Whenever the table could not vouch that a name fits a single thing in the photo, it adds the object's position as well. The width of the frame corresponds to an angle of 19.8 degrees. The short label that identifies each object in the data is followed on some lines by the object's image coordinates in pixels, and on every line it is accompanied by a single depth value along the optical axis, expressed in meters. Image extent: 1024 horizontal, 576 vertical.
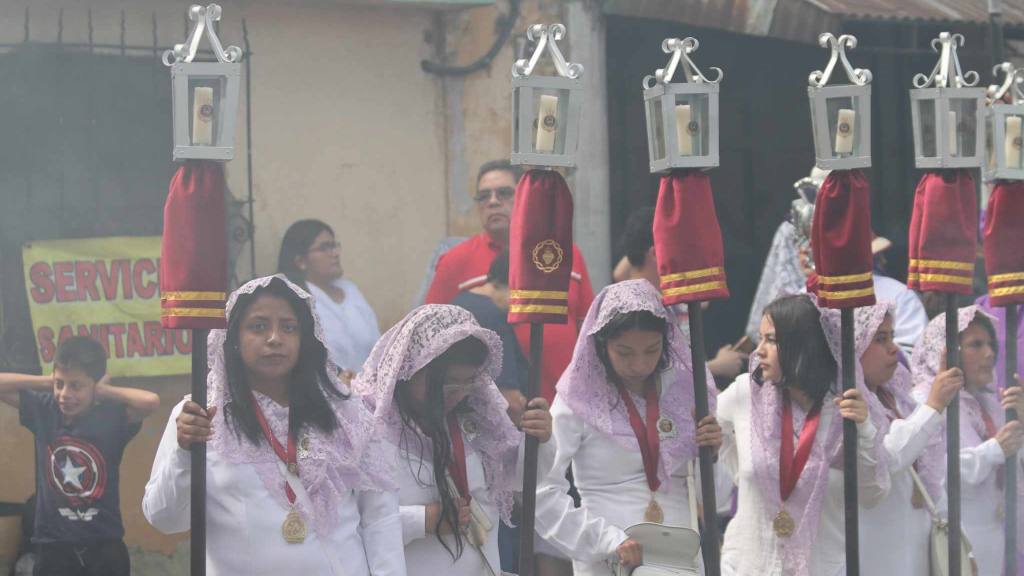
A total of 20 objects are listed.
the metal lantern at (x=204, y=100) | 8.48
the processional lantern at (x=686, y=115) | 9.53
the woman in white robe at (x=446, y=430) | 9.30
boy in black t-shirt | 11.32
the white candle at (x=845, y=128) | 9.84
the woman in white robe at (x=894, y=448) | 10.23
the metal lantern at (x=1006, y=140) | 10.79
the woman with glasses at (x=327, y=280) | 12.90
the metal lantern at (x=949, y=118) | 10.34
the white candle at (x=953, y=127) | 10.37
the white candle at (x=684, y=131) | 9.54
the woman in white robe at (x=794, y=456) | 9.98
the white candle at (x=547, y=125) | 9.37
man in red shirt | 11.92
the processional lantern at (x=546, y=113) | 9.36
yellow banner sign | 12.65
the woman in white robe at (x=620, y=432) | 9.86
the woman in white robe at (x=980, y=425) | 11.37
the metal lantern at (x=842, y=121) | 9.83
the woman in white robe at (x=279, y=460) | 8.42
